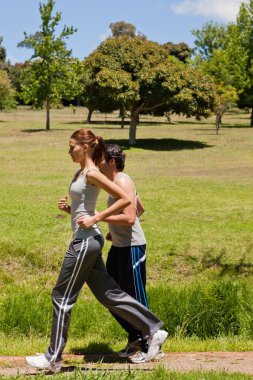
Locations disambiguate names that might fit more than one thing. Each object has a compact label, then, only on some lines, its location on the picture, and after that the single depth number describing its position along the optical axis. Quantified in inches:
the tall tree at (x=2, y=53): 3389.8
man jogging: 216.4
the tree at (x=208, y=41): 2647.6
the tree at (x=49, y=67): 1743.4
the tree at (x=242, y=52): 2048.5
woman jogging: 199.0
